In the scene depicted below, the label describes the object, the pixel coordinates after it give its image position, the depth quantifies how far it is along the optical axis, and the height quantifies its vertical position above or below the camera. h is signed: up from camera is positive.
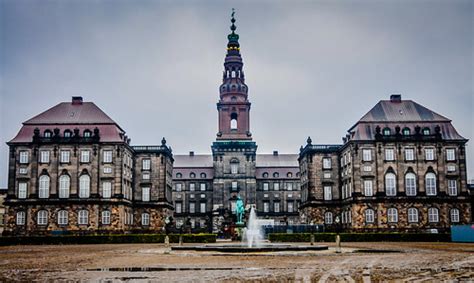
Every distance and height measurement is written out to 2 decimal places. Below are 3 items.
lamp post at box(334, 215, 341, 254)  39.85 -2.27
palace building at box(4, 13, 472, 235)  74.12 +4.60
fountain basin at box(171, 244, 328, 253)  38.41 -2.55
